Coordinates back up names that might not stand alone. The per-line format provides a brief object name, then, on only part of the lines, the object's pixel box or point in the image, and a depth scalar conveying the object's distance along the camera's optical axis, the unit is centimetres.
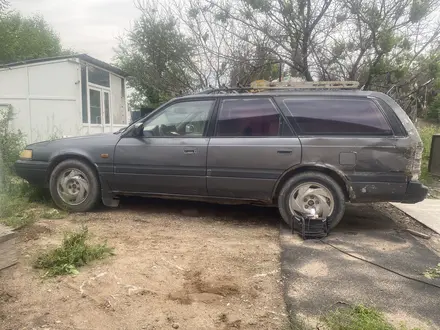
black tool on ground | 461
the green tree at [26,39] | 2120
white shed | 1109
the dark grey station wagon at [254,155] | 469
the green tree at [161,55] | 1301
